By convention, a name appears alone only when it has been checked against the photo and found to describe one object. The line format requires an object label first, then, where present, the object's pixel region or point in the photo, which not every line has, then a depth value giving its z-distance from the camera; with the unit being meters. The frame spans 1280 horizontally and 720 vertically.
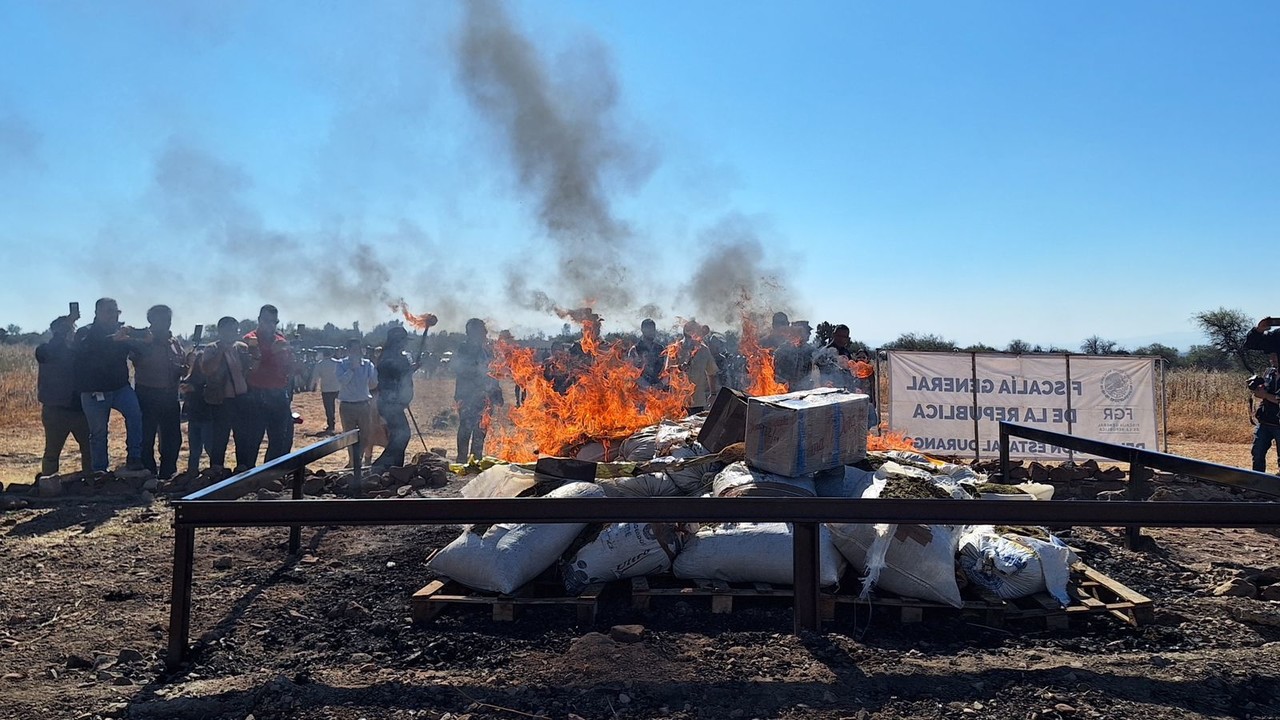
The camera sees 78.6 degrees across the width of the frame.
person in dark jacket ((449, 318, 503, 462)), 10.08
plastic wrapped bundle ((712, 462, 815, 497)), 4.53
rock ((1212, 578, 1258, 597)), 4.50
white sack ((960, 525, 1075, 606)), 4.09
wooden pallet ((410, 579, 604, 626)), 4.05
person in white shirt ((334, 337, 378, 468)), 9.84
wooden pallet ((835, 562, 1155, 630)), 3.99
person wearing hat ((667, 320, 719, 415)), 10.22
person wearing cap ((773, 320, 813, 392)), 9.33
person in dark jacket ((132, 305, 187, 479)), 8.95
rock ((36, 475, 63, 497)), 7.57
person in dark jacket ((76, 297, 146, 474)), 8.43
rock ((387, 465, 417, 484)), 7.74
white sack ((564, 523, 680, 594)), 4.32
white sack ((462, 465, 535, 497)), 5.23
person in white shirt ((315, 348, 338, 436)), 12.52
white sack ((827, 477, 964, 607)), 4.05
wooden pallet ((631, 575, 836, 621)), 4.12
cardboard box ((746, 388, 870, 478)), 4.62
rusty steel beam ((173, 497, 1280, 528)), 3.38
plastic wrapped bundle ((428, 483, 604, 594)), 4.21
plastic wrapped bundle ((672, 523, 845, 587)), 4.23
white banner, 11.13
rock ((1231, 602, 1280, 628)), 3.97
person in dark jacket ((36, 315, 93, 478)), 8.45
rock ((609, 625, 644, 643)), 3.66
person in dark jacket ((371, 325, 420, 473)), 9.95
